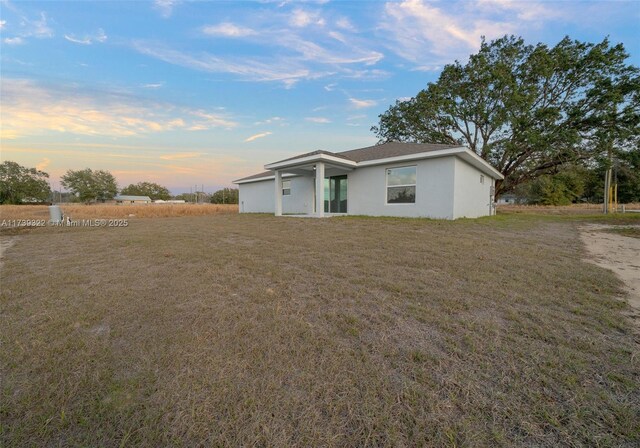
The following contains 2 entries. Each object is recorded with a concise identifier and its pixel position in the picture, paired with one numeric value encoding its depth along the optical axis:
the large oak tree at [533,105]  13.95
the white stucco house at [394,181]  9.48
